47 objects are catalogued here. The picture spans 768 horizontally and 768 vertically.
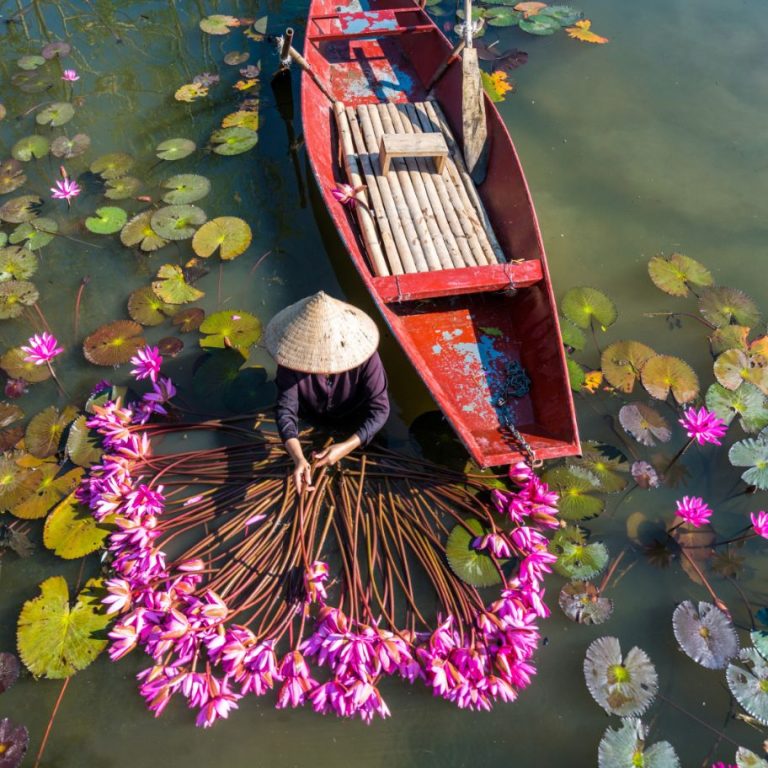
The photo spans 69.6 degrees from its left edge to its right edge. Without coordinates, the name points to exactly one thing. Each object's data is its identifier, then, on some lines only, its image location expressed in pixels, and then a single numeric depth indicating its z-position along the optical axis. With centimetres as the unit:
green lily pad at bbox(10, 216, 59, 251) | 488
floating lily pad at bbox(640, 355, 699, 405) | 400
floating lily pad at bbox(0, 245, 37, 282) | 466
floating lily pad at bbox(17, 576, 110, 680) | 293
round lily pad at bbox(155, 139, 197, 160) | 550
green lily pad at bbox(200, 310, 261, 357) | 424
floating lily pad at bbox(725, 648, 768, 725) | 286
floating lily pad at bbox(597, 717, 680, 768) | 272
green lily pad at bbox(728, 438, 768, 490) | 358
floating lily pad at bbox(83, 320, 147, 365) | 417
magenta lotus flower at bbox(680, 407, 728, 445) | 335
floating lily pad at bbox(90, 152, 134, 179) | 538
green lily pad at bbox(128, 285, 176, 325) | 441
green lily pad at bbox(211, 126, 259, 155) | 555
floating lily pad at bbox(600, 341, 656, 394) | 405
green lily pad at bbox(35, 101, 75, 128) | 583
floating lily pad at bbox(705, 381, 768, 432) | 389
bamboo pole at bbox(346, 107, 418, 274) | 415
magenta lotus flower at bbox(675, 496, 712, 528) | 316
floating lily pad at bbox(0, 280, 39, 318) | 446
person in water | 268
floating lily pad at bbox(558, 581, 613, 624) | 315
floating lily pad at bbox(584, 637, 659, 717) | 288
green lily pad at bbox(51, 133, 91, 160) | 555
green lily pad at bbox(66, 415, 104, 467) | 361
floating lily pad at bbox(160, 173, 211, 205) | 512
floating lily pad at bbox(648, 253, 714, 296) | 460
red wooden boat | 347
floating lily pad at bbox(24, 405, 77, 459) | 372
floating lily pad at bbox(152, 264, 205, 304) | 451
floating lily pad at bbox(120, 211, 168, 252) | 480
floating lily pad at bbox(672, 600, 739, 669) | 299
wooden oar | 473
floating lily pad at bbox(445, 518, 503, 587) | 313
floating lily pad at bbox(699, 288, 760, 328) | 445
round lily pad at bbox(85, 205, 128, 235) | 494
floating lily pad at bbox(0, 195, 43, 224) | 505
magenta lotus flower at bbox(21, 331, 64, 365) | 366
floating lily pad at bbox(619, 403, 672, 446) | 381
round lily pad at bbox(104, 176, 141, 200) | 521
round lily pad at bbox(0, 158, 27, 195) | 529
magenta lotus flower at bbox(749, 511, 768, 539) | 315
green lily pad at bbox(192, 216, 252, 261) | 473
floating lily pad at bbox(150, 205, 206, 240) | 486
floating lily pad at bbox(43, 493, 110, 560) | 325
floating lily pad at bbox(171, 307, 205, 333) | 438
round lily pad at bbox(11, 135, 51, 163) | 554
